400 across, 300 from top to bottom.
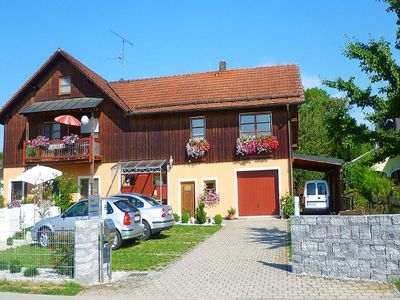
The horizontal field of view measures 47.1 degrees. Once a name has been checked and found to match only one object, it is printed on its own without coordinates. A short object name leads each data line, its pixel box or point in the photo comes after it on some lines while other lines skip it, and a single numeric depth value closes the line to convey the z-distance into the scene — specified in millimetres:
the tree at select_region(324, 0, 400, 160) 12180
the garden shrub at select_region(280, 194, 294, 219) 22953
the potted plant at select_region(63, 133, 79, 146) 26297
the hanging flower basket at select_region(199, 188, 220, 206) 24734
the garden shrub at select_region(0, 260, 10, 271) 10852
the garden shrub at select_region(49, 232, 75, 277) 9875
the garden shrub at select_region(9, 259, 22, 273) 10617
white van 27766
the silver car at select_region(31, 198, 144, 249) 14178
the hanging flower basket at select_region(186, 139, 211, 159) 25062
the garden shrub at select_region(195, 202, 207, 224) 22719
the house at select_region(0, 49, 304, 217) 24516
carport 25922
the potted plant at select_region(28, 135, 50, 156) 26906
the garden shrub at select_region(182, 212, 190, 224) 23031
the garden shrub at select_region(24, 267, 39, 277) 10203
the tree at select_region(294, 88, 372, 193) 45031
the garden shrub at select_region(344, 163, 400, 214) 13438
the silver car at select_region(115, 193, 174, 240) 16016
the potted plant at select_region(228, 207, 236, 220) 24359
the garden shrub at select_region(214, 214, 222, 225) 21969
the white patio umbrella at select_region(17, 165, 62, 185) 20969
